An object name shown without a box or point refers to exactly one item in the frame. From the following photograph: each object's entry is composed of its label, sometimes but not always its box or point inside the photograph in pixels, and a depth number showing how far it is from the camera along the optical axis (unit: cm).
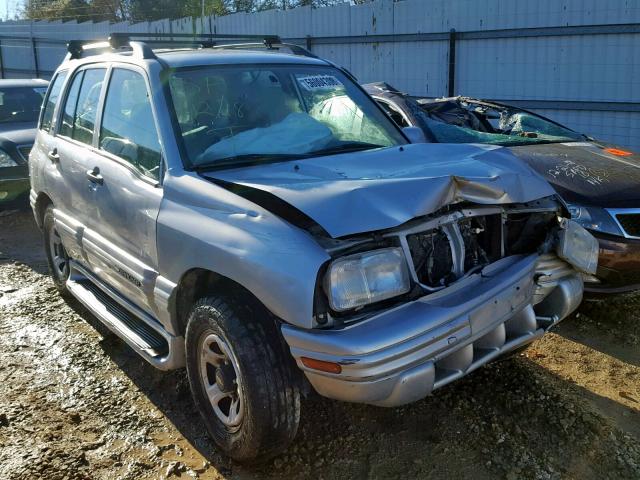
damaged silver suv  251
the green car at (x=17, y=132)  771
